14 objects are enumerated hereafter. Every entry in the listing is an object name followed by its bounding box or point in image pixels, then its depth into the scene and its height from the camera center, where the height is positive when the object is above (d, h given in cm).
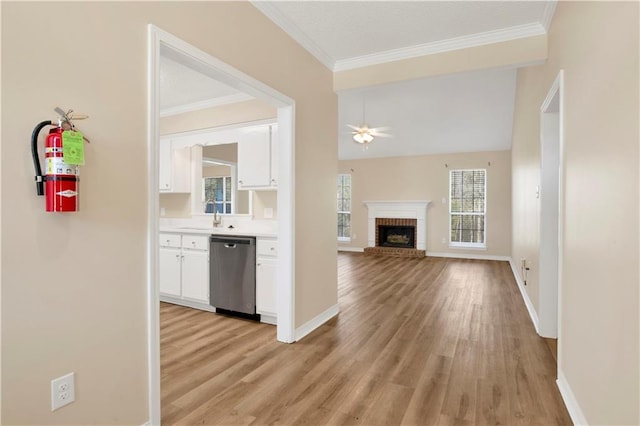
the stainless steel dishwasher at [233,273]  355 -69
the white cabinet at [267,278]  344 -71
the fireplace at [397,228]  864 -54
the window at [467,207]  833 +0
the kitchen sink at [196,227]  449 -26
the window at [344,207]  971 +2
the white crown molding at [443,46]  291 +147
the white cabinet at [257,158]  383 +57
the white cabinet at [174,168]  461 +54
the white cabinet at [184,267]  387 -69
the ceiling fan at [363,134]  541 +117
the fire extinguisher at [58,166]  133 +16
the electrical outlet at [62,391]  142 -76
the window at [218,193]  444 +19
